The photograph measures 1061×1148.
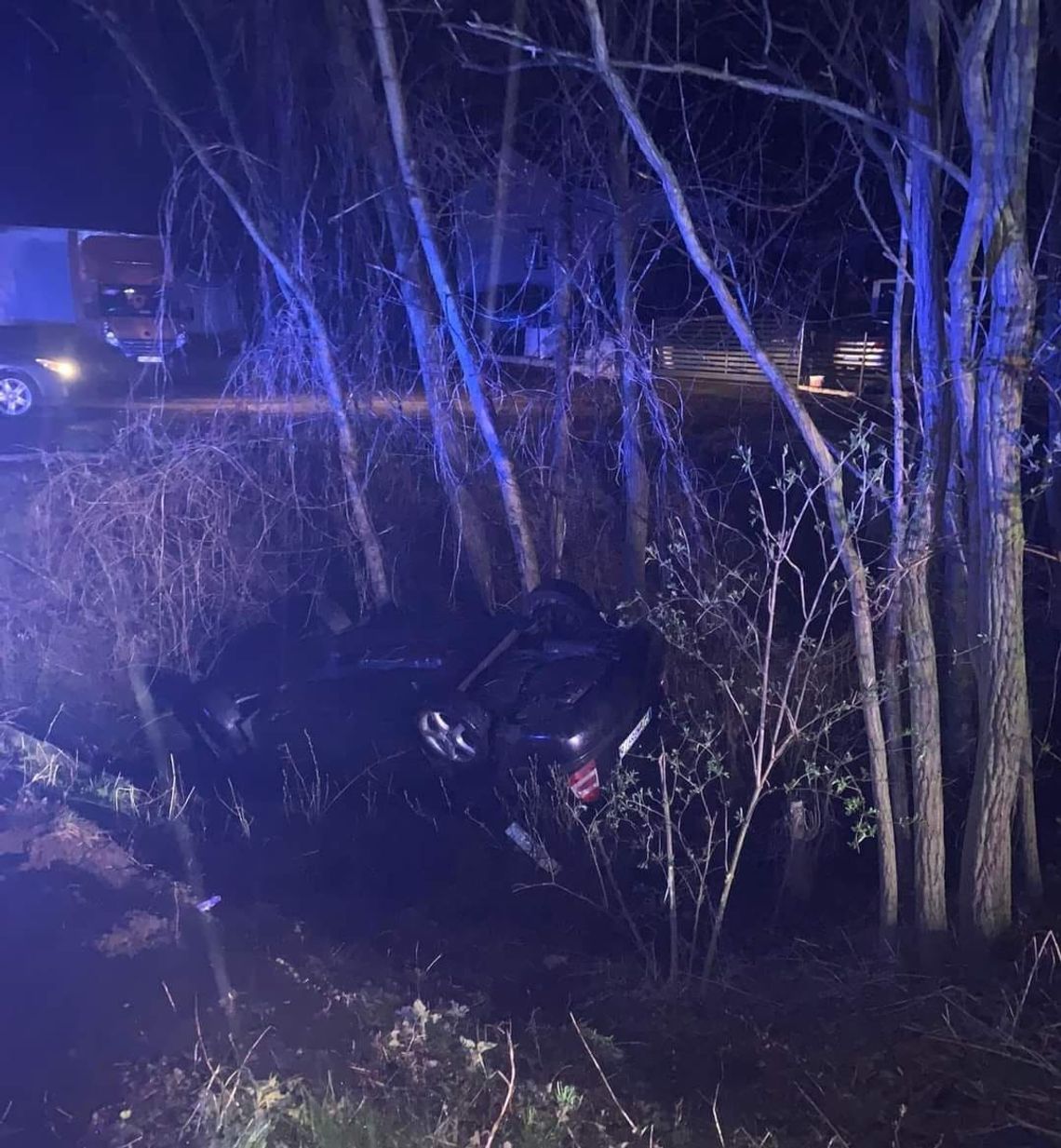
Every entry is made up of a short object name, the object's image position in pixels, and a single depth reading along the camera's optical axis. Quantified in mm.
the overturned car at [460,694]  5816
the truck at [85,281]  14273
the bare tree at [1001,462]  3824
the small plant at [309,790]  6465
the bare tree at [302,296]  7695
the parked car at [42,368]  12805
